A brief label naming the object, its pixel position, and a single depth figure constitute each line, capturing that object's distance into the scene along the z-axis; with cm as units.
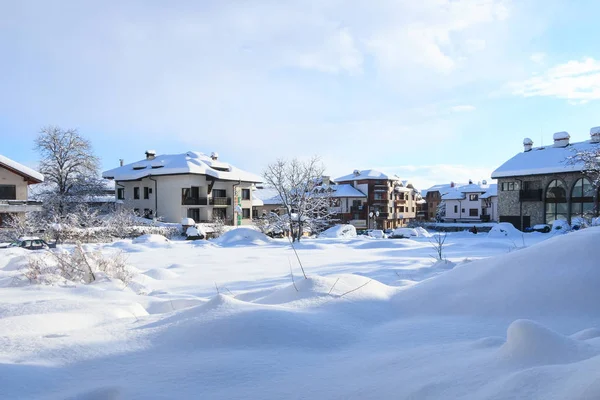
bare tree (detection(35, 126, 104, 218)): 3531
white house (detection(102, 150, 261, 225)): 3947
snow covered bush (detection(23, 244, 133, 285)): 992
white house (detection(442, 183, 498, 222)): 6219
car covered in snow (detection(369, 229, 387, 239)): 3544
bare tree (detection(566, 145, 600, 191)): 2131
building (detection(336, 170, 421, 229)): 5744
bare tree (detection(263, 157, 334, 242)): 3077
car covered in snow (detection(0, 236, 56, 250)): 2099
